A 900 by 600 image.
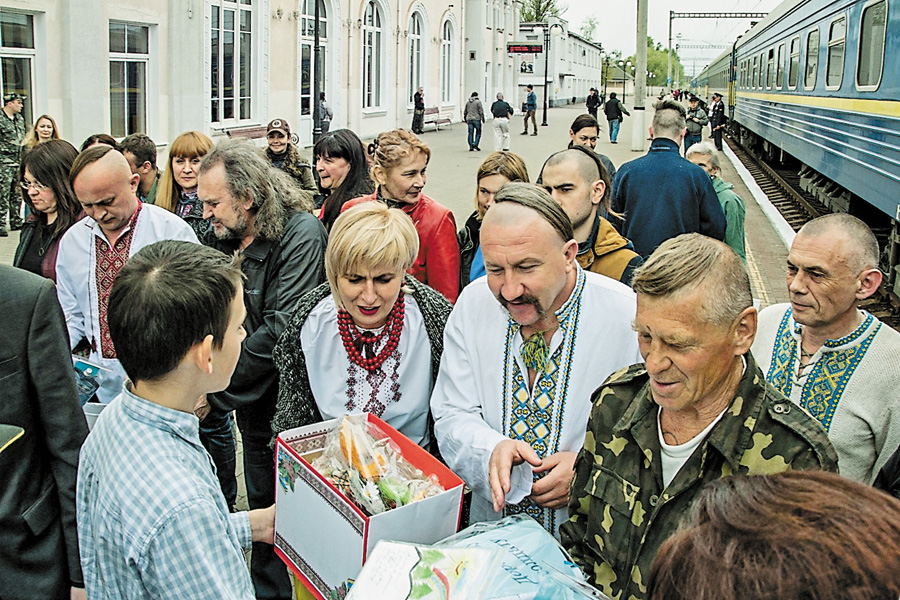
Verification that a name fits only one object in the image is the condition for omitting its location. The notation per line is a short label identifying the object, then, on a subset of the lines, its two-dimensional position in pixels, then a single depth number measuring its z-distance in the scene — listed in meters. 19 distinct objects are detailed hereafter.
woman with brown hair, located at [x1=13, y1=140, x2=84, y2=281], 4.54
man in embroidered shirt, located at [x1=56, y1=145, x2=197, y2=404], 3.93
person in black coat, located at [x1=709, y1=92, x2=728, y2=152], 26.61
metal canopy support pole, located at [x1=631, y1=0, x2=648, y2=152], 22.50
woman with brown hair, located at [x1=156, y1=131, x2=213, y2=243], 5.59
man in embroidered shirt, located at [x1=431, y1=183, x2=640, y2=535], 2.61
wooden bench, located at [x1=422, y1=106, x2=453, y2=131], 35.22
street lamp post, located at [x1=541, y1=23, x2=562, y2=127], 38.66
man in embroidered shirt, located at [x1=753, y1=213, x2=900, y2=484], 2.73
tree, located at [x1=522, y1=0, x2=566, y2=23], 85.12
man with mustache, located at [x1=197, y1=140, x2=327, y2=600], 3.74
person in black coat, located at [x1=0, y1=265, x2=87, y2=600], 2.39
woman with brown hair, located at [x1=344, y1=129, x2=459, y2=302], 4.50
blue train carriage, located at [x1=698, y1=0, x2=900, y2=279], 8.52
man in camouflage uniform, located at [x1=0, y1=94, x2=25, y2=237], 11.48
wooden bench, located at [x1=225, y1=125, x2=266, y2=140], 20.52
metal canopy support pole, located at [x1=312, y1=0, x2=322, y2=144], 17.33
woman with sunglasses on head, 7.68
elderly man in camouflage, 2.05
